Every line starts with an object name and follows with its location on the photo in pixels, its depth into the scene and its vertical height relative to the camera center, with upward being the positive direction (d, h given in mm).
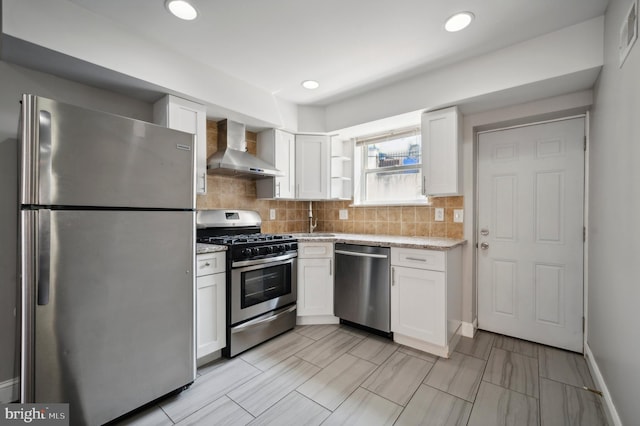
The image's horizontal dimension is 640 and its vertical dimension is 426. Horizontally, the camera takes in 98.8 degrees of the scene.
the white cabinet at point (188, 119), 2236 +781
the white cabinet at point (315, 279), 2818 -697
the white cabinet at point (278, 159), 3113 +612
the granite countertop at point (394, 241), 2275 -265
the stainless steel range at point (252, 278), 2244 -594
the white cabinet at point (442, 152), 2477 +557
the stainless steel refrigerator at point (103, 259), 1258 -256
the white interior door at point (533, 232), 2295 -173
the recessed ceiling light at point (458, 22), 1753 +1263
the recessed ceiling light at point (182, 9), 1663 +1267
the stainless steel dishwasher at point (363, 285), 2498 -702
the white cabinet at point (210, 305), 2057 -729
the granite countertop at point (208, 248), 2058 -284
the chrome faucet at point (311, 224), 3766 -171
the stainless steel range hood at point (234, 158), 2584 +529
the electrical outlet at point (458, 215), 2686 -26
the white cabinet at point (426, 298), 2217 -733
